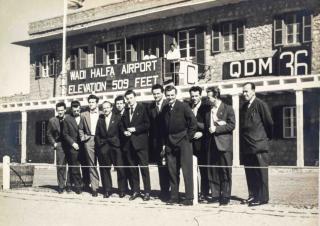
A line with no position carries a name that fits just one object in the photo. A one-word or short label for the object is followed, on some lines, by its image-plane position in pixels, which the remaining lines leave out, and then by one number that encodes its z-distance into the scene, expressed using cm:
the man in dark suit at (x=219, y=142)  608
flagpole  1669
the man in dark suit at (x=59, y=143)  778
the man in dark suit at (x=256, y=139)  584
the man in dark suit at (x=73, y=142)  757
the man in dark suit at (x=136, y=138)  667
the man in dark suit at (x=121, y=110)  690
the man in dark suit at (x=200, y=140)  638
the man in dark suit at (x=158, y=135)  650
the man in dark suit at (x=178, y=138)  618
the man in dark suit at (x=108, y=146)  699
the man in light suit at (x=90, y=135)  742
